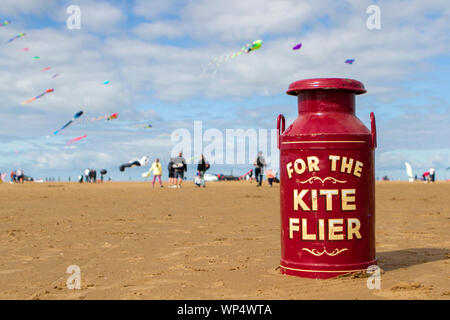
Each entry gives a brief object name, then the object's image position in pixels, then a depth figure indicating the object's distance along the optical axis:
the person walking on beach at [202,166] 28.22
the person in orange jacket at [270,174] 28.48
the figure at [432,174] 41.46
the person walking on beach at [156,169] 28.88
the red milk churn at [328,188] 4.98
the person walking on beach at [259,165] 27.25
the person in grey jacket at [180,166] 26.62
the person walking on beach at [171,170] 27.84
